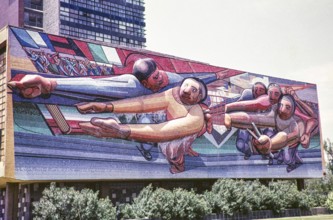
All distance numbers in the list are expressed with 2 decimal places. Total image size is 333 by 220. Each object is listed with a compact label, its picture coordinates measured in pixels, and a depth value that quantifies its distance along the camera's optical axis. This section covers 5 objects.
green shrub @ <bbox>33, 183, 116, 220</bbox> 36.00
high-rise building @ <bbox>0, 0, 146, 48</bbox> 95.46
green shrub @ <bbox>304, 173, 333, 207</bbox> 67.81
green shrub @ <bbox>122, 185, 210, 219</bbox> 40.69
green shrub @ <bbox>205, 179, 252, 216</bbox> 46.03
